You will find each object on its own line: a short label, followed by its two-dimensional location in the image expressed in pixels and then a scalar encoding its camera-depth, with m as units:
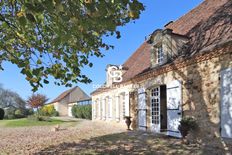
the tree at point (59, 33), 2.46
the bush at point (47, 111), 26.61
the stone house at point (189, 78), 6.24
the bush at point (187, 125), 7.02
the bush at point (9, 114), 25.73
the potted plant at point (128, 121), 11.56
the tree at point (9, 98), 37.01
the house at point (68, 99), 37.84
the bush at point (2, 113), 24.67
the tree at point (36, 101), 30.41
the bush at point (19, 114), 26.55
